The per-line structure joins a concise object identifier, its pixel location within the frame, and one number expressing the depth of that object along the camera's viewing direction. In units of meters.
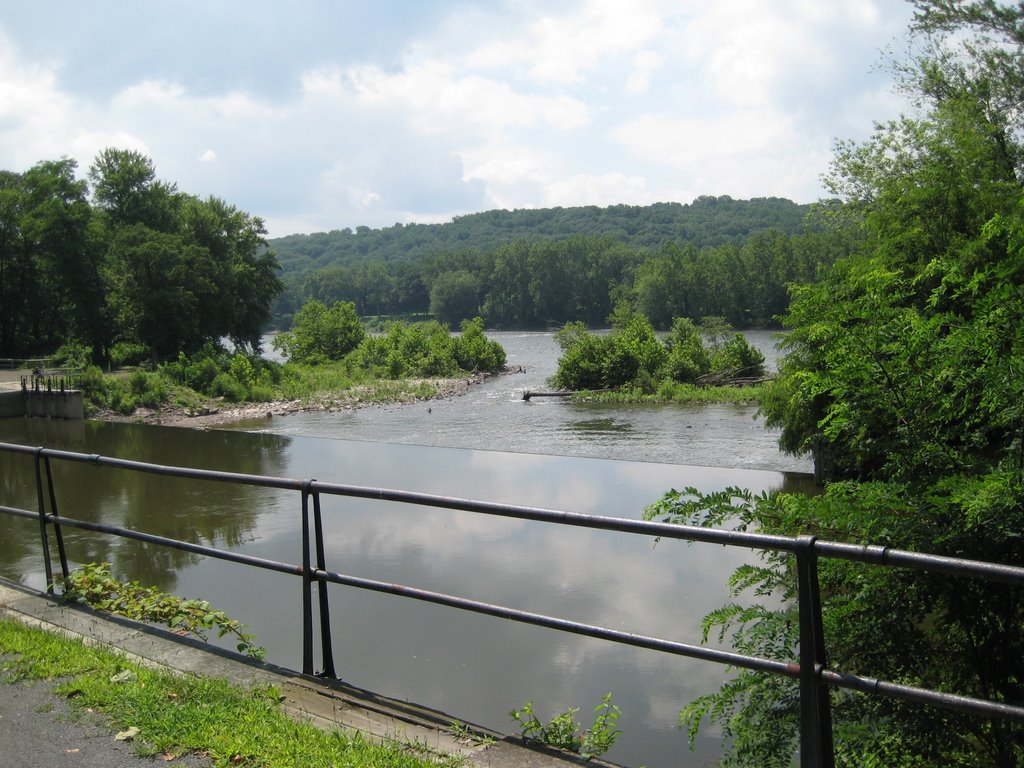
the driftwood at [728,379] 31.44
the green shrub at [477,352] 44.41
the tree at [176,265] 40.34
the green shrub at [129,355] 44.78
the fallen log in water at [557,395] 30.79
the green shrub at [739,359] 32.69
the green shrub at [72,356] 34.49
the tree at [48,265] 45.09
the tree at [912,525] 3.67
